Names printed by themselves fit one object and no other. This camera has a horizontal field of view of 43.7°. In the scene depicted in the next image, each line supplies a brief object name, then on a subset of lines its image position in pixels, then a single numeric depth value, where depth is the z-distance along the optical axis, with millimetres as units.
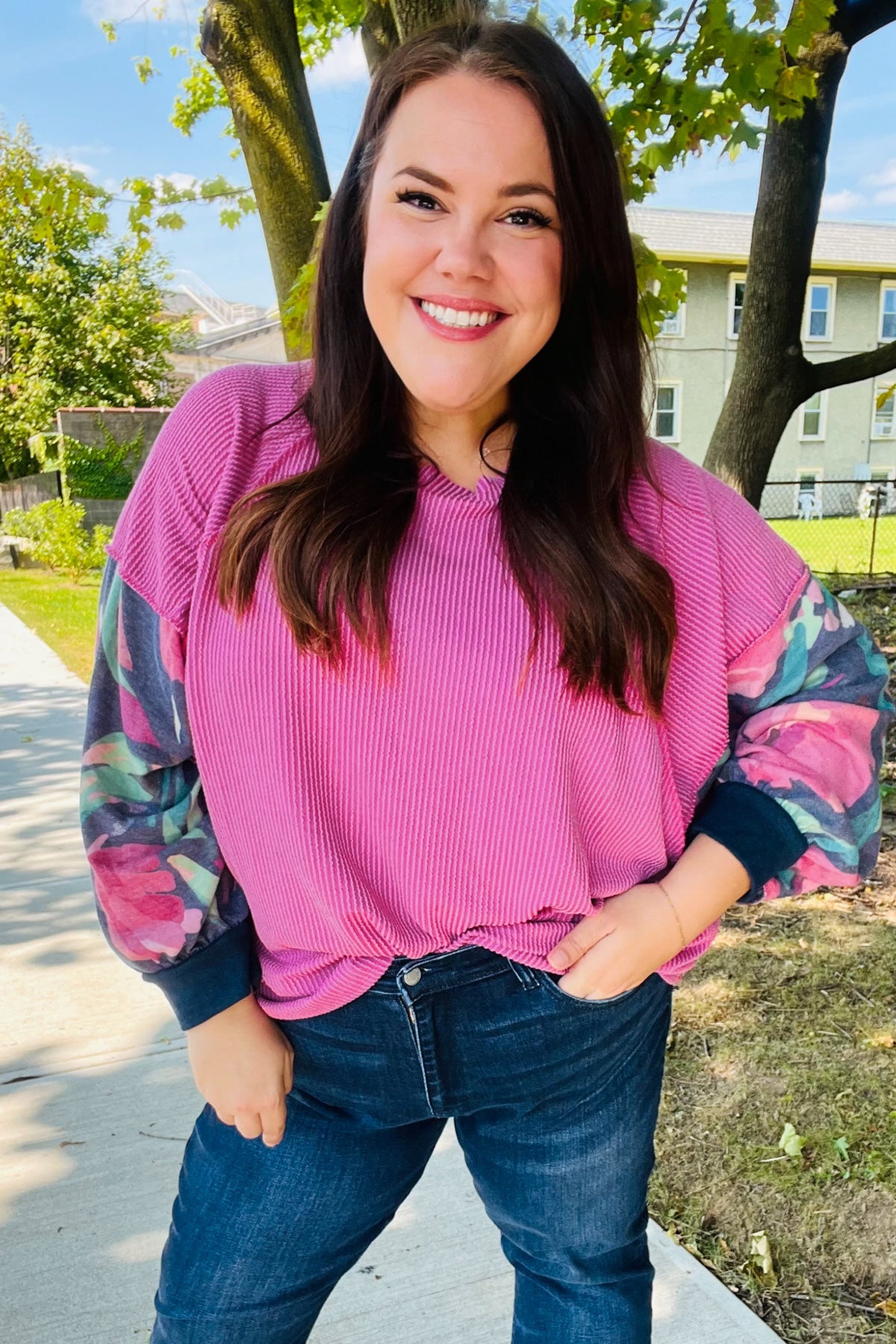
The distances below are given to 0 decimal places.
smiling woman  1138
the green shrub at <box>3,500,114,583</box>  11844
